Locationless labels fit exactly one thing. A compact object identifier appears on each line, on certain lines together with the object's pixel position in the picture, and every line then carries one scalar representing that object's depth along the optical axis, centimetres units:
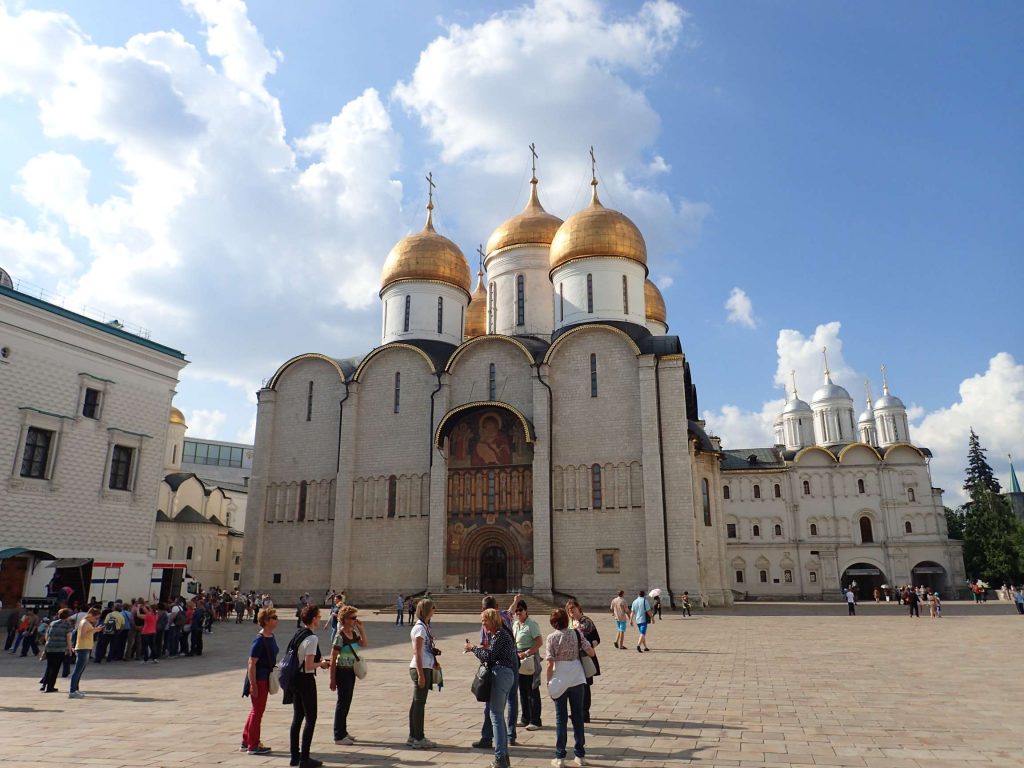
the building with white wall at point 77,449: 1970
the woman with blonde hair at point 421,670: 648
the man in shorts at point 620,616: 1510
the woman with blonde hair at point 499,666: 577
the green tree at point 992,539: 4544
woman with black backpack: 584
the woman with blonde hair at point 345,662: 653
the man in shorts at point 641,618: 1454
